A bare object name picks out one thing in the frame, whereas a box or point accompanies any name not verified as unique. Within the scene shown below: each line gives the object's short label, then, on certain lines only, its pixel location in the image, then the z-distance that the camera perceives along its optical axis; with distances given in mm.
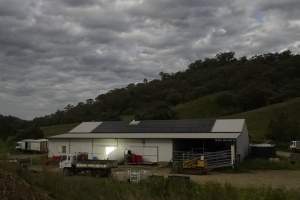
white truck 34156
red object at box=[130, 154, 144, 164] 46747
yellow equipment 38531
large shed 46312
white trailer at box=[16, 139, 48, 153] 65625
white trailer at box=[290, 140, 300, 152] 58812
